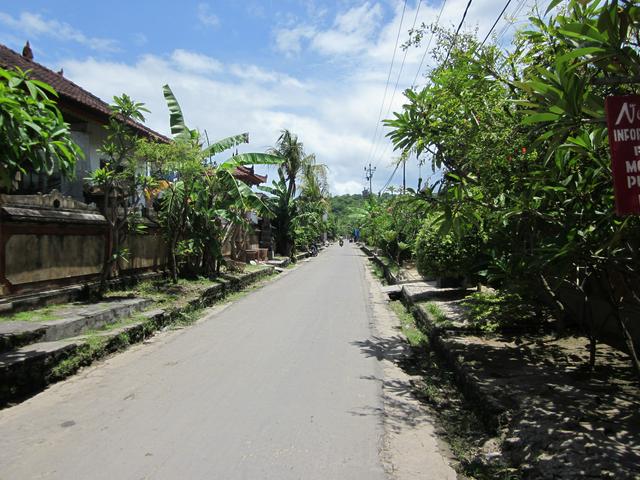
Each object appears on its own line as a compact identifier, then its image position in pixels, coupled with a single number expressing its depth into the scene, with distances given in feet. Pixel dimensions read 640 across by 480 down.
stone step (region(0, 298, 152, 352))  21.26
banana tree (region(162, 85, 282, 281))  45.14
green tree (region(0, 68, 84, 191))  15.31
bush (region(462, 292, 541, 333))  22.71
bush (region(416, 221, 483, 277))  35.47
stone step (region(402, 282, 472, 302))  40.47
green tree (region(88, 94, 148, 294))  33.30
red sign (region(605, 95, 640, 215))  9.01
